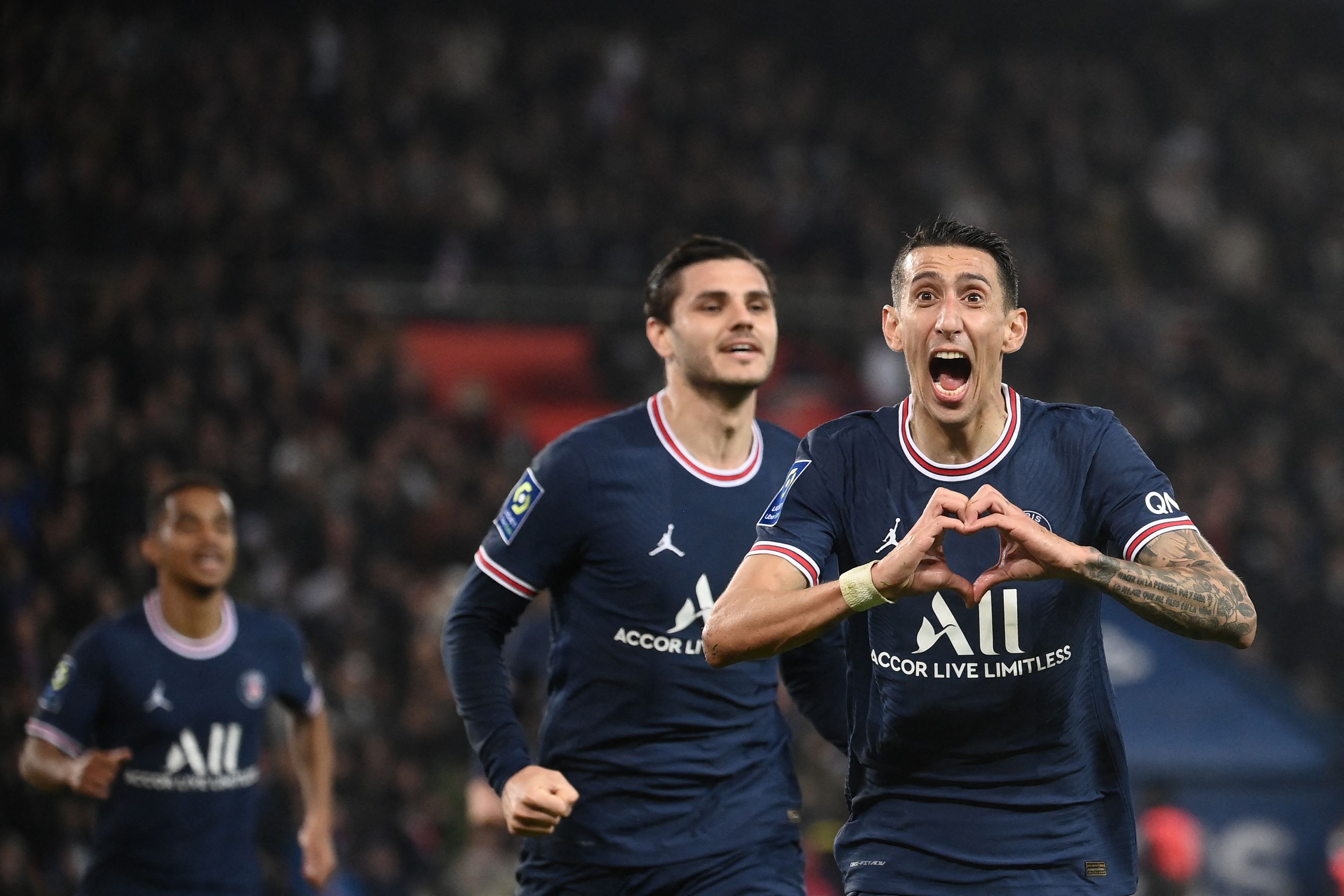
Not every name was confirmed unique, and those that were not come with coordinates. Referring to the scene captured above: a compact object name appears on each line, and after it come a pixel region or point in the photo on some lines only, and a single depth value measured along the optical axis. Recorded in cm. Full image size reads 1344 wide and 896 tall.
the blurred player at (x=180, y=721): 1131
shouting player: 643
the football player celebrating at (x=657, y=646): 852
